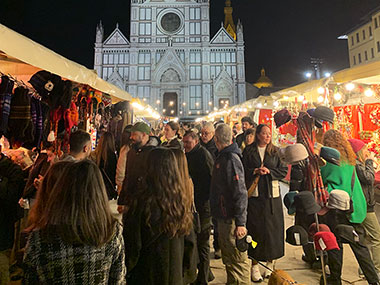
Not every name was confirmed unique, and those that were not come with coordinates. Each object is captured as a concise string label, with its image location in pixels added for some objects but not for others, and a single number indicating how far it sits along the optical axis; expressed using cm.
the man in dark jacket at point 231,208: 242
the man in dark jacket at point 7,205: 225
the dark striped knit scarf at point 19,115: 262
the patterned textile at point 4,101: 245
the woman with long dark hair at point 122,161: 356
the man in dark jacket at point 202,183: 289
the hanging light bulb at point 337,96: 498
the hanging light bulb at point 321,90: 456
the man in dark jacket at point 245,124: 527
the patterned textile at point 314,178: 227
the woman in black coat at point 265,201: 280
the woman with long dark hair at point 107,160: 372
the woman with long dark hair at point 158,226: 156
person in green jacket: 260
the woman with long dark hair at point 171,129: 493
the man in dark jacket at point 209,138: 412
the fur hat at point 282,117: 255
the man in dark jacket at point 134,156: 268
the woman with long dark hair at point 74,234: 116
